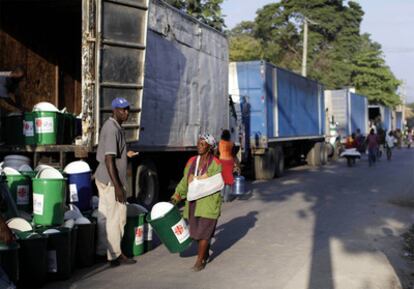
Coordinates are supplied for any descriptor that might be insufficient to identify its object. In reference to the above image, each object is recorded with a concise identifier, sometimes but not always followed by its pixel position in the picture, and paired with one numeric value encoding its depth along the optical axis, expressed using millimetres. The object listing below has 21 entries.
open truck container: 8344
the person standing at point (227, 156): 11609
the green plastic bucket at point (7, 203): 6273
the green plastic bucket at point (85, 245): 6508
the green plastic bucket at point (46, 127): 8516
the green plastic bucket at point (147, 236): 7429
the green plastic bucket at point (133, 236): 7121
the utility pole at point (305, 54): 36875
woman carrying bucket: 6543
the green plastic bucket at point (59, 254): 5874
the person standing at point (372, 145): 23844
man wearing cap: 6492
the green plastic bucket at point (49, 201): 6352
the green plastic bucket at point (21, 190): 6719
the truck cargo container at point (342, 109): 32094
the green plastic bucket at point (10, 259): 4980
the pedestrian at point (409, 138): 47719
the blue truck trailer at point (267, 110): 18156
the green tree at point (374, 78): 55688
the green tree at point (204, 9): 22734
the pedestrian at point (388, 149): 28622
